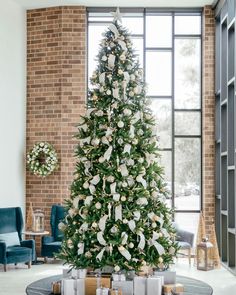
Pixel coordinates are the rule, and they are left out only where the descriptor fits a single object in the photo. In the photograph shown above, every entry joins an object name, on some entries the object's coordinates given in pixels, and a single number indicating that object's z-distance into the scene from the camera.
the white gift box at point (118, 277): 5.17
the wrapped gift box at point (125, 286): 5.09
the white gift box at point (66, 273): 5.49
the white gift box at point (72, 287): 5.02
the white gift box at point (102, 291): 4.88
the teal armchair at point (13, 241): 8.92
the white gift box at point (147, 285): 5.06
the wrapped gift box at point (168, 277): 5.40
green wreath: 10.37
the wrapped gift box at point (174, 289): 5.05
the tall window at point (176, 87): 10.80
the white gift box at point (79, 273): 5.25
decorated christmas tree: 5.58
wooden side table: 9.73
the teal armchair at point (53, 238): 9.70
